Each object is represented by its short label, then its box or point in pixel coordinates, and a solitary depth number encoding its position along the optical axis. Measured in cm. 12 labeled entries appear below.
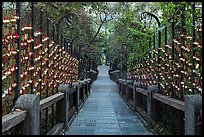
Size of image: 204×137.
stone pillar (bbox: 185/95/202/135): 326
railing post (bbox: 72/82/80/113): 875
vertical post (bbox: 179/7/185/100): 471
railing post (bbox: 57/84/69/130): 611
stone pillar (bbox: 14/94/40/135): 334
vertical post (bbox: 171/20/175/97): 534
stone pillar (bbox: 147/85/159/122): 634
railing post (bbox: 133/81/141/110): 890
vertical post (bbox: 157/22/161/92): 676
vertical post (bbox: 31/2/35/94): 437
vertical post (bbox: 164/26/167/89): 599
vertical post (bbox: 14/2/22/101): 360
